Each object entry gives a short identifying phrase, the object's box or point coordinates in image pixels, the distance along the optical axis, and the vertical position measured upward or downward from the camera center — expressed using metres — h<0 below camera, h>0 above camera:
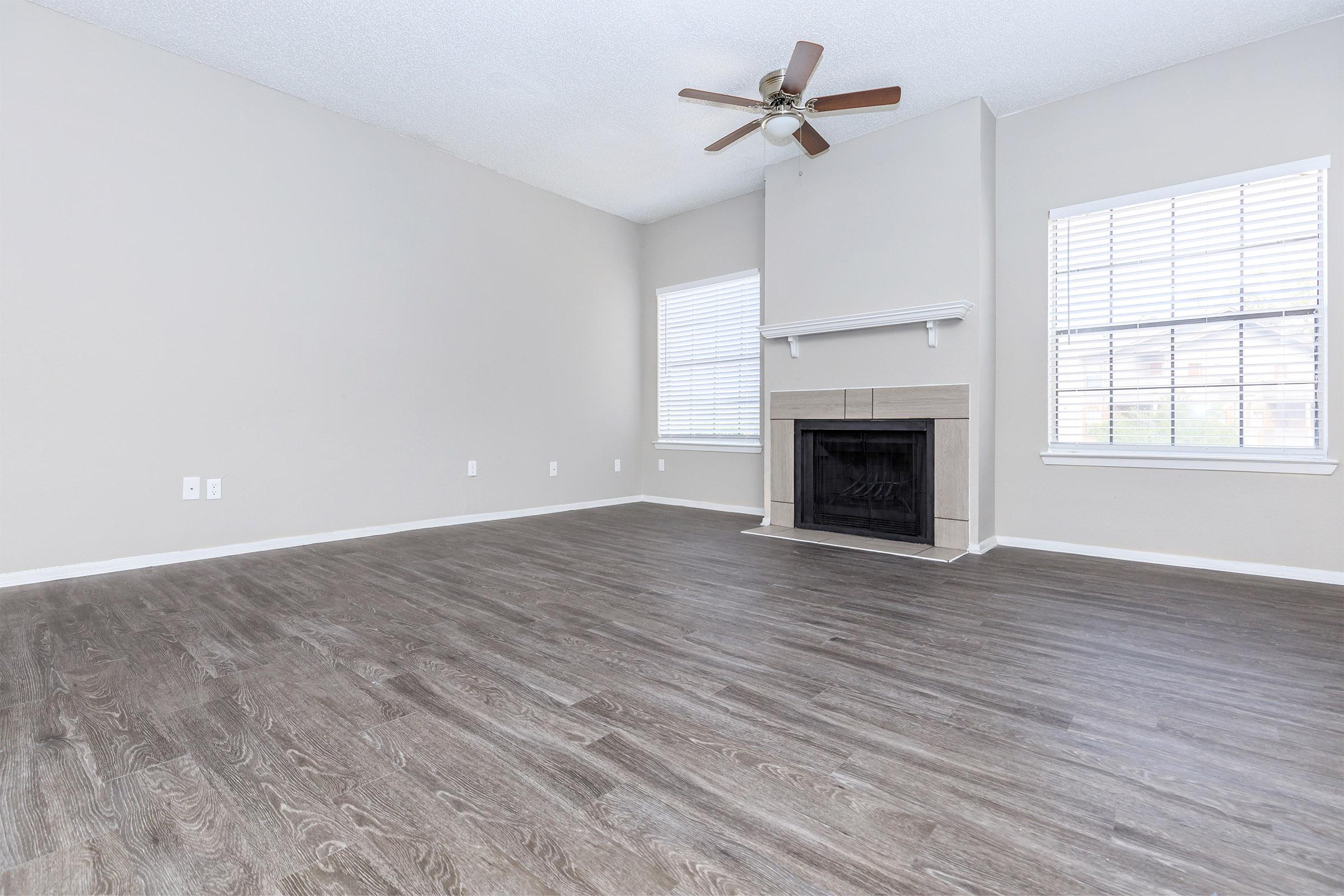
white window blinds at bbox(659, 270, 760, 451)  5.32 +0.74
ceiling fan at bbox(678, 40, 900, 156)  2.87 +1.72
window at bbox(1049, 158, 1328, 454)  3.03 +0.69
